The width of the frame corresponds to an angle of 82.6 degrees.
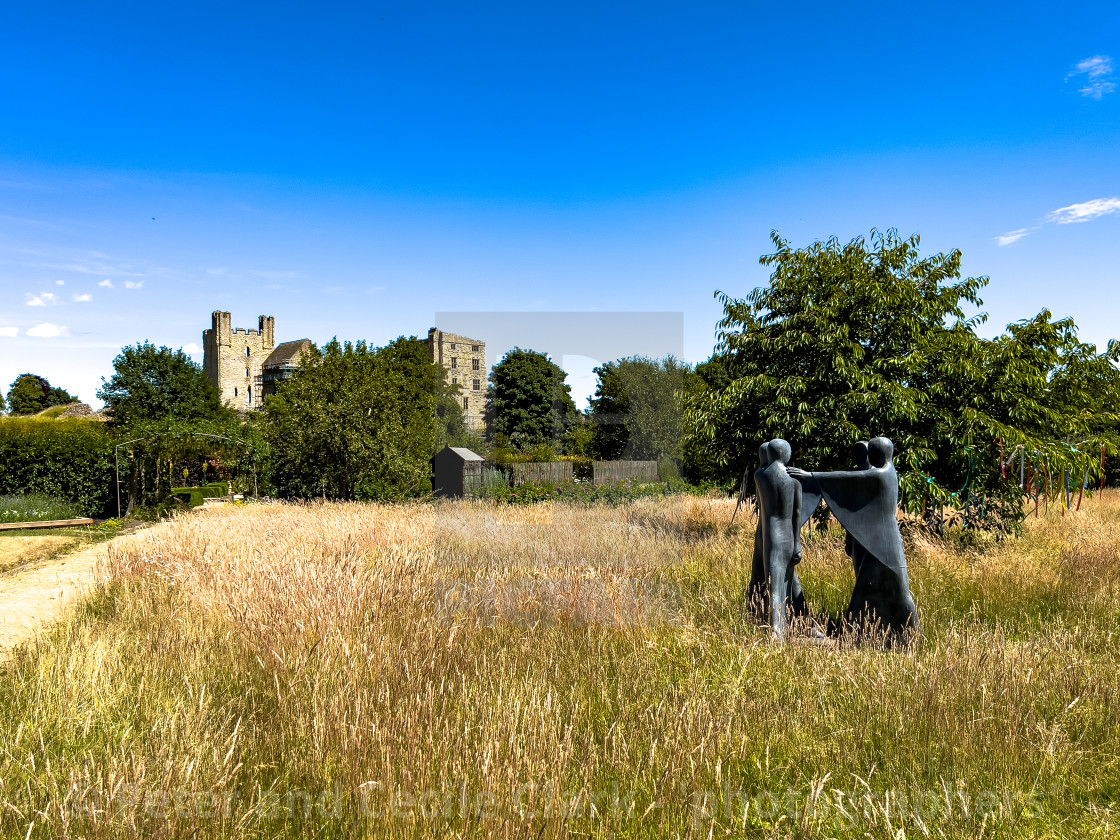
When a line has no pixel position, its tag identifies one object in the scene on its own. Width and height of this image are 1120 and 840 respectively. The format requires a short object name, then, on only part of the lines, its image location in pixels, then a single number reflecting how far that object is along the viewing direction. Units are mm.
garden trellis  16609
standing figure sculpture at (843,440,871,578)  4906
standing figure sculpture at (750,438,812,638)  4785
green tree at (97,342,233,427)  36000
